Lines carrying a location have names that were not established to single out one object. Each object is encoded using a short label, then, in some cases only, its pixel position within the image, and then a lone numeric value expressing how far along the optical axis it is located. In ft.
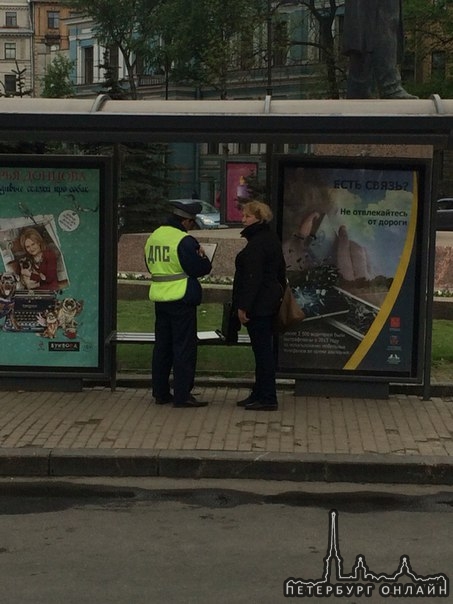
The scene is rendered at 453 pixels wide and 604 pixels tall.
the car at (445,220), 119.44
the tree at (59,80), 231.71
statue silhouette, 45.91
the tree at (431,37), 144.46
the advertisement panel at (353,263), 30.76
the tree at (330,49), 139.85
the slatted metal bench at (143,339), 31.83
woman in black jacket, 28.99
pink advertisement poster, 66.85
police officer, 29.40
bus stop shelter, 27.89
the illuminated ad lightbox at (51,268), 31.35
